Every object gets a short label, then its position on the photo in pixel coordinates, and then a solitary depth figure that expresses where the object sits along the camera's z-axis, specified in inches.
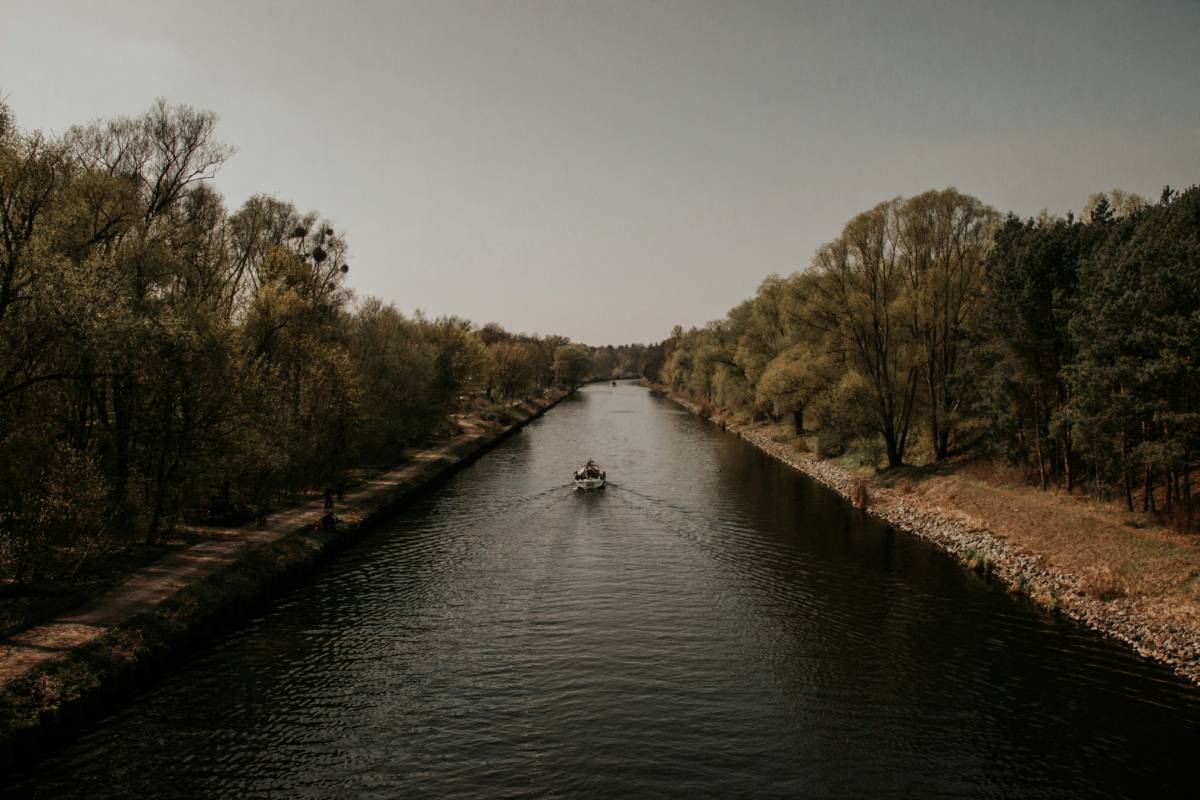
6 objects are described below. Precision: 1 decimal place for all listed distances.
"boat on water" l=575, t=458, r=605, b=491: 2207.2
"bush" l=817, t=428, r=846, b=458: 2415.4
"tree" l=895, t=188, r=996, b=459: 1962.4
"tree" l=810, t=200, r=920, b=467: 2022.6
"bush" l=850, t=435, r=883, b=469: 2231.8
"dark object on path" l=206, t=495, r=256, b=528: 1448.1
